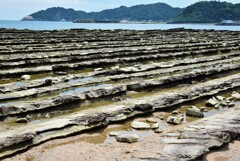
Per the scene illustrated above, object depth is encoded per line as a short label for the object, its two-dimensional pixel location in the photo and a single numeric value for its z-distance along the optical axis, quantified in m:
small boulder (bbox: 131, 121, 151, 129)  5.15
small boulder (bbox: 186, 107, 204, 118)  5.80
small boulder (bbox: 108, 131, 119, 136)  4.83
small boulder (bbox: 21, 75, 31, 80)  8.09
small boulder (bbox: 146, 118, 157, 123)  5.45
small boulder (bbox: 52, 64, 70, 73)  9.30
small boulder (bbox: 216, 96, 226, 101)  6.88
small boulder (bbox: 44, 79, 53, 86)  7.22
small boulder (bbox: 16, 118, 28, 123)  5.00
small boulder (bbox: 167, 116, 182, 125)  5.41
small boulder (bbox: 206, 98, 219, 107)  6.50
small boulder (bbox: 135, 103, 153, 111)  5.79
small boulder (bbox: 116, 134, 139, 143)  4.57
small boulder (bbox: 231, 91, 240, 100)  7.05
